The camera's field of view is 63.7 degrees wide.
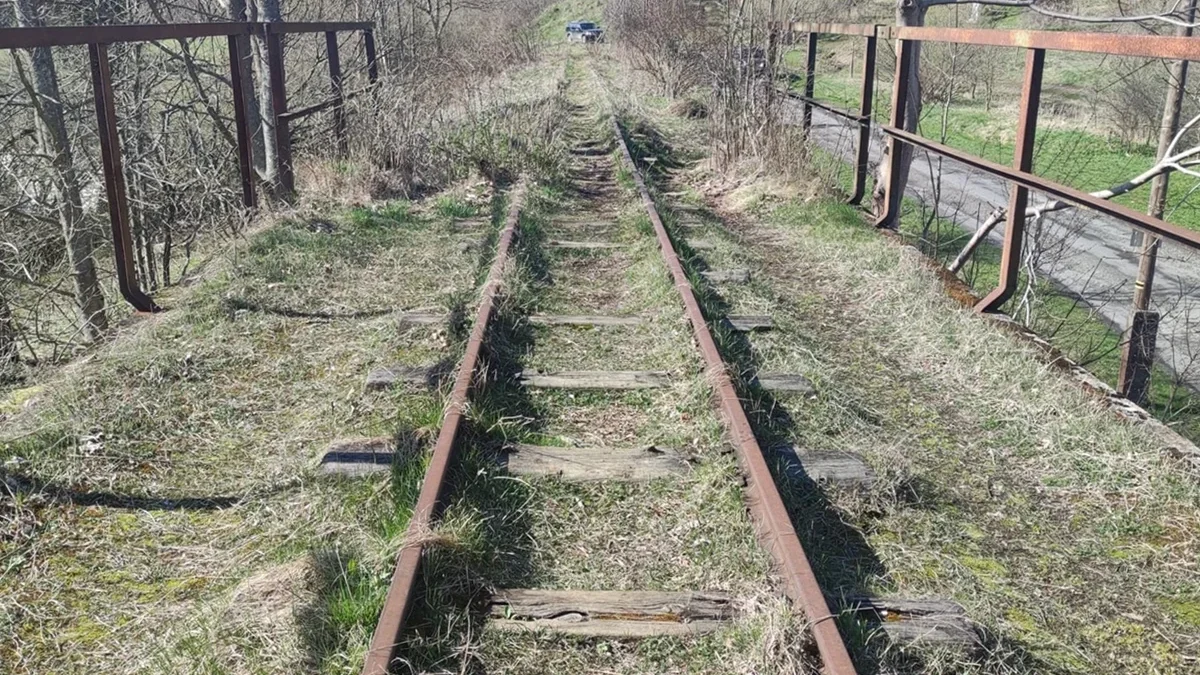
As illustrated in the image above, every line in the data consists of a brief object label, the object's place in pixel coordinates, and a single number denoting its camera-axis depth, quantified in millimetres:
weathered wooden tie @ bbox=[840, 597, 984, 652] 2951
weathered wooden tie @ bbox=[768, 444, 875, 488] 4000
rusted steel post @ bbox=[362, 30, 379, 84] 12609
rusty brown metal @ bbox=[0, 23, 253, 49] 4730
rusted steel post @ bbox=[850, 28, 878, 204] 8523
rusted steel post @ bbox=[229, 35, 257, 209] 8250
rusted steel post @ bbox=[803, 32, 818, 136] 10656
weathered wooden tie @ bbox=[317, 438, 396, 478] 3980
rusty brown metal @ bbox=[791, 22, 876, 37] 8250
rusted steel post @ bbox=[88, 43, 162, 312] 5852
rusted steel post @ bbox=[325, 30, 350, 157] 10992
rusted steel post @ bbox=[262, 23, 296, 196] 9352
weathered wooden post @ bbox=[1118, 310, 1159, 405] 6512
